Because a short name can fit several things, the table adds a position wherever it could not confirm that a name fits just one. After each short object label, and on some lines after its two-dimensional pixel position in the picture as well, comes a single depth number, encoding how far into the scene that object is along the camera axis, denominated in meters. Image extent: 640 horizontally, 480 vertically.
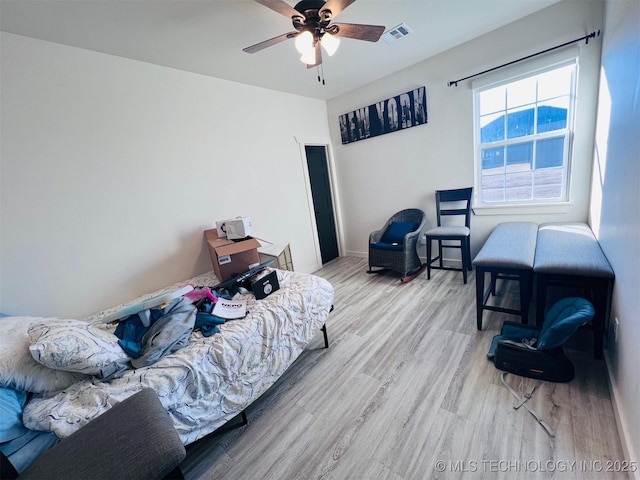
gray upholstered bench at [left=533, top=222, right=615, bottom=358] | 1.61
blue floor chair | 1.48
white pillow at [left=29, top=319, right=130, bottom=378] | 1.09
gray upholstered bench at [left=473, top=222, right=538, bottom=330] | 1.92
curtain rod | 2.28
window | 2.65
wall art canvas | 3.39
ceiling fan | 1.67
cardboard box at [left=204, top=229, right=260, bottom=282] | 2.30
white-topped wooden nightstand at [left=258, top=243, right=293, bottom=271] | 2.90
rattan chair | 3.32
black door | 4.25
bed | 1.10
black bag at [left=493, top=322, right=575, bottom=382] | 1.57
